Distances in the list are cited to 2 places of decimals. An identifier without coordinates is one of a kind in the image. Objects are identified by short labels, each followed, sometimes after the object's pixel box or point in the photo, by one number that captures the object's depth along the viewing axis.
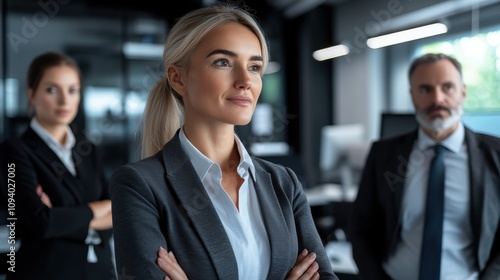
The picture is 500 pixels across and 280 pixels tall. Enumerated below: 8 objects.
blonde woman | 1.19
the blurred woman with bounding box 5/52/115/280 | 1.95
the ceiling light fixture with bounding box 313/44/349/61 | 7.71
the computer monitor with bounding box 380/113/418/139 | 3.43
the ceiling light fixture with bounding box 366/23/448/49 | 5.52
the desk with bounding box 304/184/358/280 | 5.16
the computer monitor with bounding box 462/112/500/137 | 4.92
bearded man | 2.06
